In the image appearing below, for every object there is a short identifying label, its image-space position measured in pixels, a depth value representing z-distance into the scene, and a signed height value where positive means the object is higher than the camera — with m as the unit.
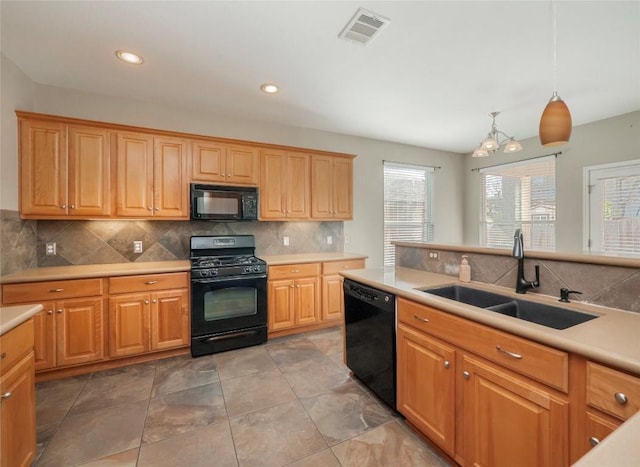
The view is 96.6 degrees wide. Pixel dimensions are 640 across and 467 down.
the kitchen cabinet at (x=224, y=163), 3.20 +0.81
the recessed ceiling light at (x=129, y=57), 2.31 +1.46
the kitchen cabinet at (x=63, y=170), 2.56 +0.59
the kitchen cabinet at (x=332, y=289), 3.63 -0.74
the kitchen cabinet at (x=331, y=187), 3.85 +0.62
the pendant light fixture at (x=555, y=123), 1.42 +0.54
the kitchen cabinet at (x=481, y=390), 1.13 -0.76
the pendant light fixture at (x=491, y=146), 3.10 +0.94
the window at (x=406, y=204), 4.84 +0.49
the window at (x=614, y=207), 3.49 +0.31
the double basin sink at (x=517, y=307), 1.48 -0.45
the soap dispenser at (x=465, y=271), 2.09 -0.29
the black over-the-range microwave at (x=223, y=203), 3.14 +0.35
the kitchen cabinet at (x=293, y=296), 3.35 -0.77
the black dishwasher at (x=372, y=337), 1.98 -0.81
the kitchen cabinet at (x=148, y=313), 2.67 -0.78
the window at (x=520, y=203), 4.32 +0.48
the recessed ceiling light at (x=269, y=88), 2.85 +1.47
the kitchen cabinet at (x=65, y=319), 2.38 -0.75
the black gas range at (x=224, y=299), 2.94 -0.72
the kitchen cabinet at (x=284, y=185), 3.54 +0.60
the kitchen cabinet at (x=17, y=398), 1.27 -0.80
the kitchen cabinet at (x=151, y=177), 2.89 +0.59
